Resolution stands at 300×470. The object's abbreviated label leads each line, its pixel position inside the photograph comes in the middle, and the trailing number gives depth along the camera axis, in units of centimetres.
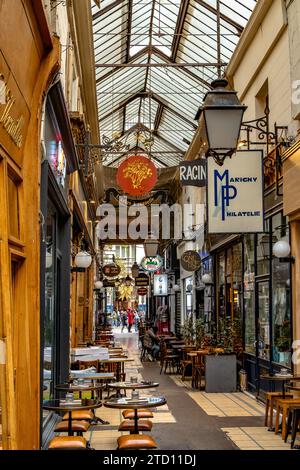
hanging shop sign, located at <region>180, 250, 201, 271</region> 1939
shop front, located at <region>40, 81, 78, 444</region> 765
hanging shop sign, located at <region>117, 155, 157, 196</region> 1364
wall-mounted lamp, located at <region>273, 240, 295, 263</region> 1048
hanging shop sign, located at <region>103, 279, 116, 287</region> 3484
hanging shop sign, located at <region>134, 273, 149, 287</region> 3203
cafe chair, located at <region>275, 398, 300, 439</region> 859
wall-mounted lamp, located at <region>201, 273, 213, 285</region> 1928
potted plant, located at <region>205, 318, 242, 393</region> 1420
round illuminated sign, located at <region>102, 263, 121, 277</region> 2823
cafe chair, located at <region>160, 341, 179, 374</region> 1809
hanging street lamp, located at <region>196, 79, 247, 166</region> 724
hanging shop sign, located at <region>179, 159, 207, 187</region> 1379
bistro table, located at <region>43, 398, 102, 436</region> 706
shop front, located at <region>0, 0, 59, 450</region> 424
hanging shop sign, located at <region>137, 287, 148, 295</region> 3528
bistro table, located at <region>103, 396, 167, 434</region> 731
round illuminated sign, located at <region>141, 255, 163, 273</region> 2529
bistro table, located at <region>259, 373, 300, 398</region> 916
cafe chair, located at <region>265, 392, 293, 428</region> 955
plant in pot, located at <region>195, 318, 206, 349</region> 1717
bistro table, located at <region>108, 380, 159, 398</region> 893
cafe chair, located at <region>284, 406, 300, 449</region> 826
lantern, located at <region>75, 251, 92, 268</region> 1316
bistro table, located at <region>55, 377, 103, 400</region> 859
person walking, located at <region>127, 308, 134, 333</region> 4516
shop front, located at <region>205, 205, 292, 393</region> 1145
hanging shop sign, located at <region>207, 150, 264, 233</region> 1066
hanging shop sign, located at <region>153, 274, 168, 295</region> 3182
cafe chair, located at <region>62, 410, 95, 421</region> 795
